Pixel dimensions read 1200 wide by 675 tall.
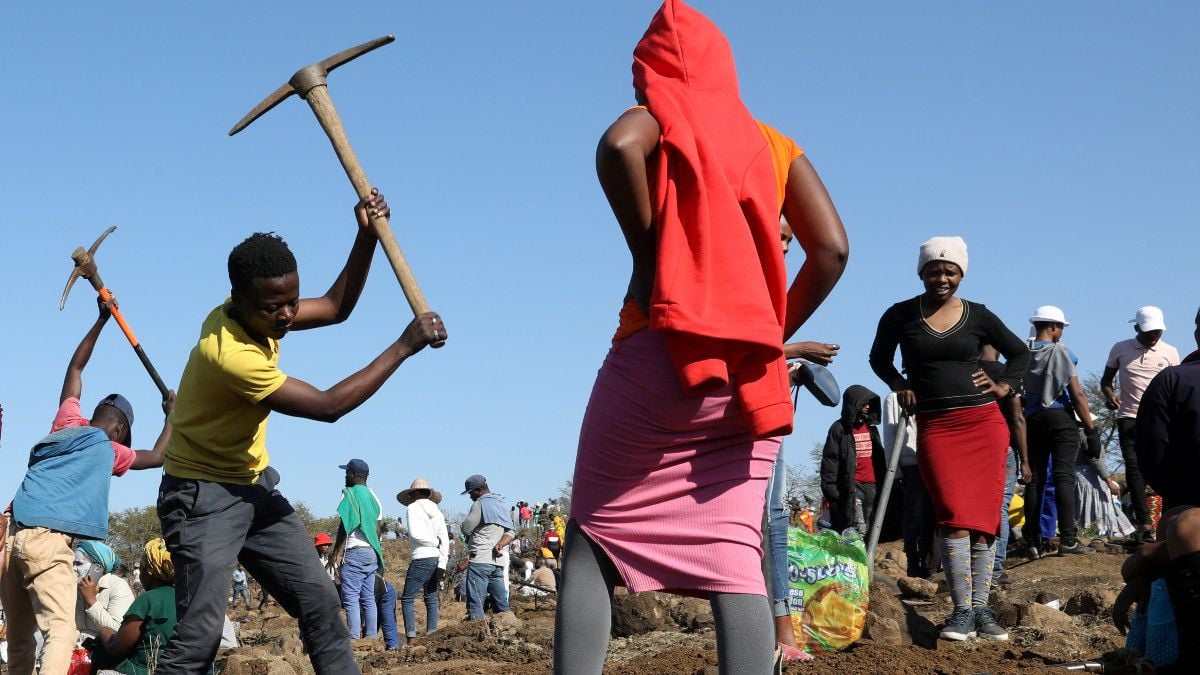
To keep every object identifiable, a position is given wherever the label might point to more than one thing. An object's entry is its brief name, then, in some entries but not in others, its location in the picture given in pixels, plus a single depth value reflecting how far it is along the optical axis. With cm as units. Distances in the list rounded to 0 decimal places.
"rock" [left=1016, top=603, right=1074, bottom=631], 715
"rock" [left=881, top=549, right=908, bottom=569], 1235
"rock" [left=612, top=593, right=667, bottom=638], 829
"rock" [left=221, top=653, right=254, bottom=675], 780
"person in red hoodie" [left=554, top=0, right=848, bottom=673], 320
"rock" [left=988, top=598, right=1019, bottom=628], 729
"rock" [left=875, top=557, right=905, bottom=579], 1136
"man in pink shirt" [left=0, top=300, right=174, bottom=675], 628
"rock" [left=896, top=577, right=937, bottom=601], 906
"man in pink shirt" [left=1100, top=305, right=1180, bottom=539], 1107
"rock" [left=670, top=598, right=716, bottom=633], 822
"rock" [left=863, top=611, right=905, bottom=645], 655
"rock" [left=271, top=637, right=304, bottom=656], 1138
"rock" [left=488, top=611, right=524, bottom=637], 1088
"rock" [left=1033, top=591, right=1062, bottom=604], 864
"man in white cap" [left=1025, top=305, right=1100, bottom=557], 1070
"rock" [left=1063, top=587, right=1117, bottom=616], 773
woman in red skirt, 664
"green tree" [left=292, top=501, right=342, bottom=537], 4258
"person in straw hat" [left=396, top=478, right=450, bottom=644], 1376
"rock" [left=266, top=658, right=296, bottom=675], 786
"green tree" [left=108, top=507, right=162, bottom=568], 4122
